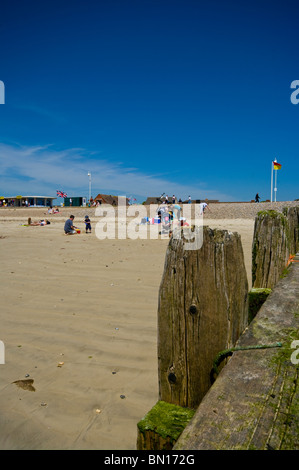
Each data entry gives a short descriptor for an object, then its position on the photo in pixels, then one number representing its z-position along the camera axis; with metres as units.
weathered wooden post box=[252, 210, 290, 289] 2.29
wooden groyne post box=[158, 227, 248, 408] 1.36
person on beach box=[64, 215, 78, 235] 15.42
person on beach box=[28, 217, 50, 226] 22.30
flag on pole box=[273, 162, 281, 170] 36.63
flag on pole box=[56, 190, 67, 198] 58.58
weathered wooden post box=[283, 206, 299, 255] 3.55
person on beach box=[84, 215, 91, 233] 16.70
